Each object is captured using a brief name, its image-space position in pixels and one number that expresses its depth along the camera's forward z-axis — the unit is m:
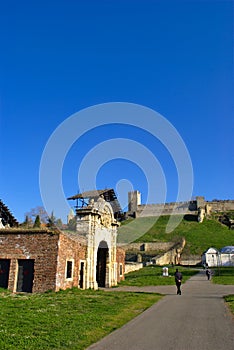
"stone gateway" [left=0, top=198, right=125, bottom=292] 19.94
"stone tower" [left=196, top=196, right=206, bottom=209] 101.43
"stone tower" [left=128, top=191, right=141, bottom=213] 111.62
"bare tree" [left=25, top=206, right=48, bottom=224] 66.34
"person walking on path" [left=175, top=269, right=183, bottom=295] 19.56
